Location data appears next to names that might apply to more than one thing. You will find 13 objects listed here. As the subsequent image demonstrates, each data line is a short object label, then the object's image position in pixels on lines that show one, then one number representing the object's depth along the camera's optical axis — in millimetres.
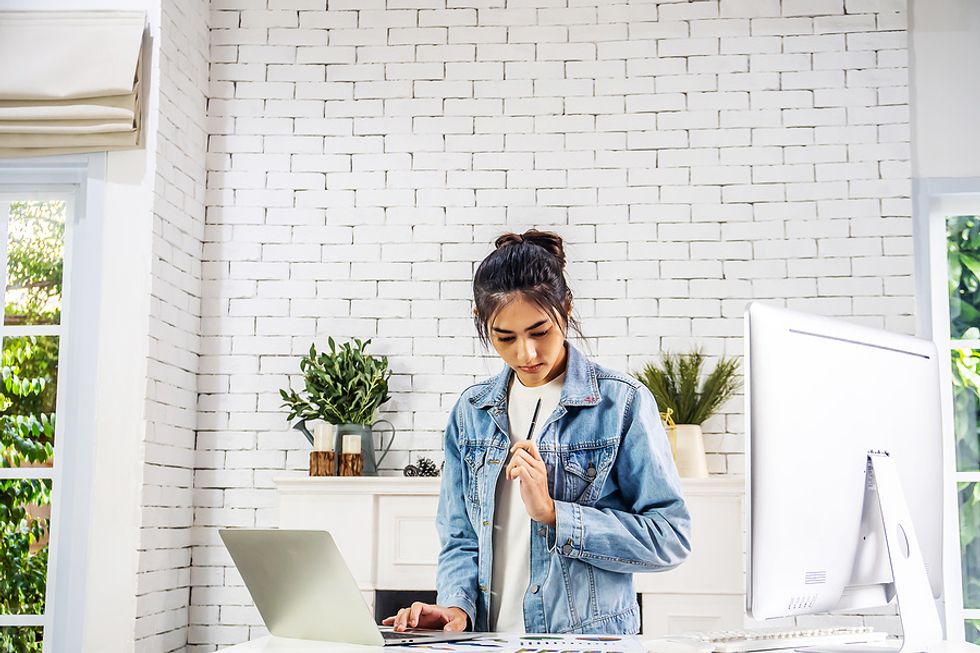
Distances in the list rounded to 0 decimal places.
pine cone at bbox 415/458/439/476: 3553
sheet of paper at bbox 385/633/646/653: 1478
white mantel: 3330
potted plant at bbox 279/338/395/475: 3604
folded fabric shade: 3447
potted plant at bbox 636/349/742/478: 3482
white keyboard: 1468
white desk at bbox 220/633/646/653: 1473
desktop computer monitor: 1389
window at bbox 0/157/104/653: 3420
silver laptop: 1487
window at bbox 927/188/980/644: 3656
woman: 1865
